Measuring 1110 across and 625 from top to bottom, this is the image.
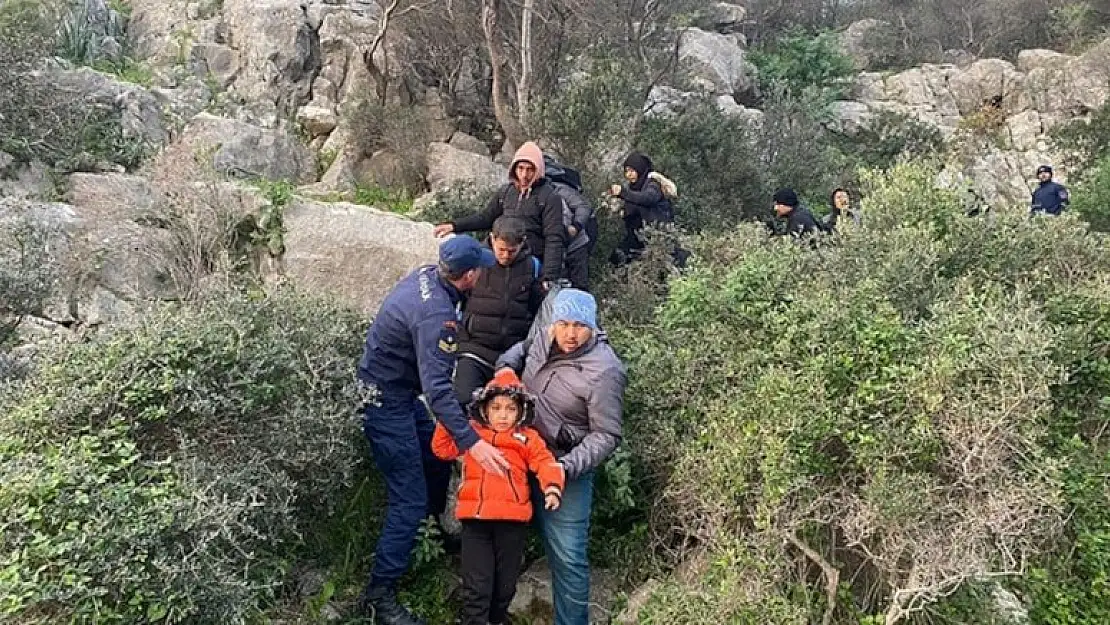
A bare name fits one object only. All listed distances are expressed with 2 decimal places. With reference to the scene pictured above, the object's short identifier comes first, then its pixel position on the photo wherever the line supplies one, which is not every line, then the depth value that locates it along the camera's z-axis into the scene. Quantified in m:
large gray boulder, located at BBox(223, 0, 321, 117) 14.77
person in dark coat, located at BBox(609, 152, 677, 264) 7.78
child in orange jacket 3.86
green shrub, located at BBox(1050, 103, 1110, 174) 15.89
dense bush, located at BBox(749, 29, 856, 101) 23.25
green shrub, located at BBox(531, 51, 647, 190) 9.36
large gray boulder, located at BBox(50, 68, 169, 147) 10.46
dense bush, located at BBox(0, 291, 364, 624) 3.22
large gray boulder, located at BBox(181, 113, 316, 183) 10.83
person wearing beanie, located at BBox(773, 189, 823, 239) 7.67
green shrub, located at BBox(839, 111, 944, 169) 17.05
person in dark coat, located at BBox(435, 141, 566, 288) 5.99
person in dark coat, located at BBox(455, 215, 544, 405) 4.91
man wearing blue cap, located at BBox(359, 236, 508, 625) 4.18
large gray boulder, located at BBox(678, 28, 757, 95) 20.14
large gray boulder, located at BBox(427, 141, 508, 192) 10.38
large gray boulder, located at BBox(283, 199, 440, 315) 7.57
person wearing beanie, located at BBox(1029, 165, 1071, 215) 10.77
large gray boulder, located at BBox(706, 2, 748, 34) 25.12
